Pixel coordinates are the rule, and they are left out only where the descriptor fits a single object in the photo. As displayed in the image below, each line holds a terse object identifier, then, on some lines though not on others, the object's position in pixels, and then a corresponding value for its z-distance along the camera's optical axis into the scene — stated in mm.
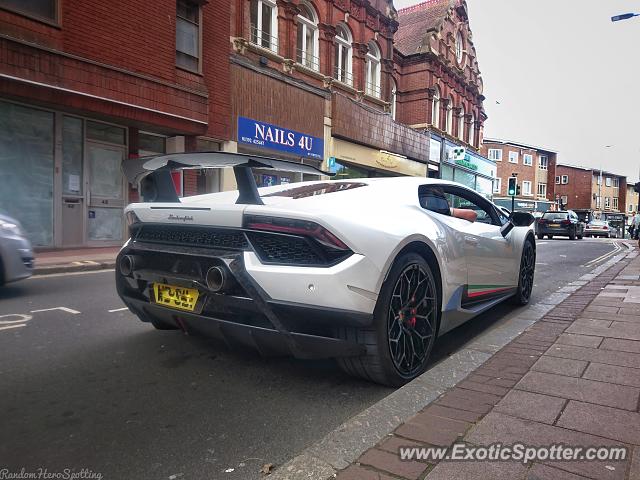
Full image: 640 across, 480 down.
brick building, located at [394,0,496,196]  26438
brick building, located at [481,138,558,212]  55375
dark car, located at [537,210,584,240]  24562
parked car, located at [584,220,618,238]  31531
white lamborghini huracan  2520
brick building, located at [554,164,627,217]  67438
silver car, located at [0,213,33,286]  5441
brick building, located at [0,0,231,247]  9812
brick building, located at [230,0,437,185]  15055
